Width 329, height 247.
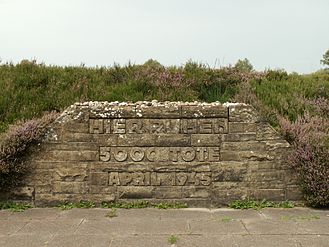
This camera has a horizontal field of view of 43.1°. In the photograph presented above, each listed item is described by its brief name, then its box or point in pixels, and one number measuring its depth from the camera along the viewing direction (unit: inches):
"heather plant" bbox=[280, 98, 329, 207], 237.5
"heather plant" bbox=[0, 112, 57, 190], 241.0
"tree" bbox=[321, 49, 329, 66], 1504.4
